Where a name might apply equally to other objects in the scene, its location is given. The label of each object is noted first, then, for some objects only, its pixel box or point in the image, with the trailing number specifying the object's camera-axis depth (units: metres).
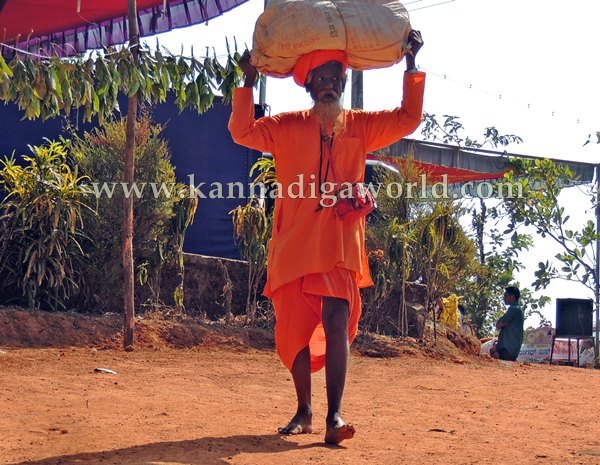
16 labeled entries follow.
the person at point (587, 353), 15.40
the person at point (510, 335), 13.01
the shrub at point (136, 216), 10.53
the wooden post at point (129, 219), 9.54
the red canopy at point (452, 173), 13.77
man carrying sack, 5.36
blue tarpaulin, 12.18
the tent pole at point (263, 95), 15.27
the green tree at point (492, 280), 19.25
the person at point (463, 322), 15.24
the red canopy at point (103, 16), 13.33
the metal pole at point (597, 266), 15.61
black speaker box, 15.97
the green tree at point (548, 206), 15.56
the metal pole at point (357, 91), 15.76
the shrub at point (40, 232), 9.93
